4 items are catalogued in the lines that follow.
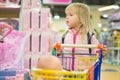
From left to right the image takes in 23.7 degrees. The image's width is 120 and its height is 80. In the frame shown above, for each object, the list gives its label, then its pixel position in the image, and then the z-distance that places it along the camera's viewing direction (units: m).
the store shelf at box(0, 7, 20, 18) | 4.14
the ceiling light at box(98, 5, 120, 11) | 18.45
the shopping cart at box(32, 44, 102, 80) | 1.42
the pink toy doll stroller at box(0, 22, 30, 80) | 2.52
